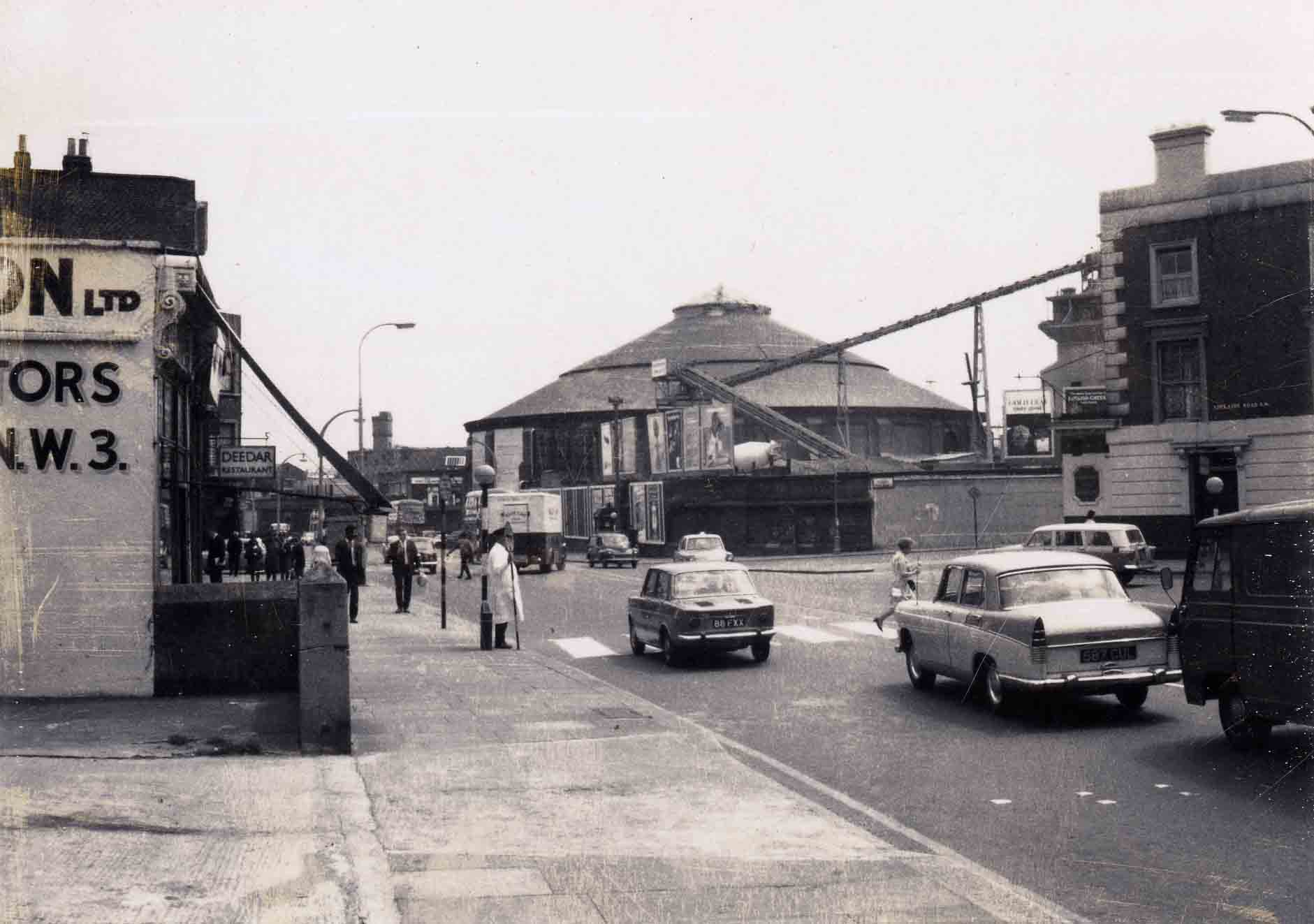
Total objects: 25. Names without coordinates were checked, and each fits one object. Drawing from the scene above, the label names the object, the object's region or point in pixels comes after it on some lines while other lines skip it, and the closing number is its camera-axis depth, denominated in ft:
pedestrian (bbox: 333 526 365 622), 88.07
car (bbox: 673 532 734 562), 151.33
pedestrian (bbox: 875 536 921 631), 73.64
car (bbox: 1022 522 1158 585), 103.19
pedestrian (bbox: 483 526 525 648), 68.90
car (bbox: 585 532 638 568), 193.16
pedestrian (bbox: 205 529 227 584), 100.99
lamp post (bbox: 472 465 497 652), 68.80
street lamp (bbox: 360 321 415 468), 163.16
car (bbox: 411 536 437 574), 183.73
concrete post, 35.24
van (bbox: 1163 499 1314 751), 31.76
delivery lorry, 177.17
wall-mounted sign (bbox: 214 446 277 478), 93.22
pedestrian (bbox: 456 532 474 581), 154.40
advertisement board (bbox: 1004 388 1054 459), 197.36
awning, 50.98
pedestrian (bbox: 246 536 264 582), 107.76
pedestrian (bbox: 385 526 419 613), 103.09
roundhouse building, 229.66
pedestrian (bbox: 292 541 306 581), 128.57
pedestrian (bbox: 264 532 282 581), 124.77
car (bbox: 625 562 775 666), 61.05
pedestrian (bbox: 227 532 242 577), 114.42
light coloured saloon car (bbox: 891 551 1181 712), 40.96
